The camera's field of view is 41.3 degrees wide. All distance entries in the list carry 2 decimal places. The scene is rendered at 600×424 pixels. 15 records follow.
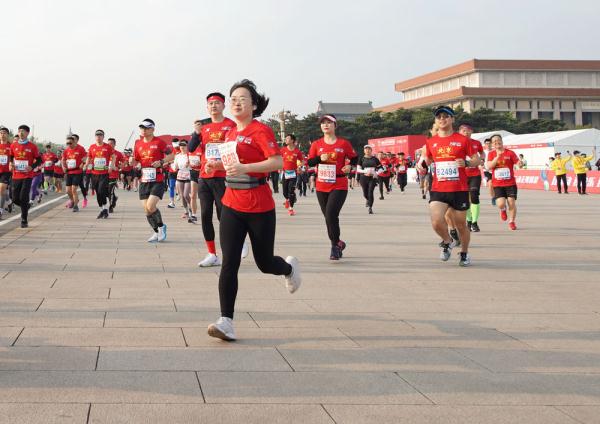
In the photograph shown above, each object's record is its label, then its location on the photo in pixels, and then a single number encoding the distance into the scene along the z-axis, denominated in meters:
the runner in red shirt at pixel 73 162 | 19.34
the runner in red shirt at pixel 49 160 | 26.35
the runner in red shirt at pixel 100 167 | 17.58
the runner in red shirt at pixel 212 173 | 9.30
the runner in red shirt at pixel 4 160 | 14.71
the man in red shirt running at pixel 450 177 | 9.20
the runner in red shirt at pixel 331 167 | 10.07
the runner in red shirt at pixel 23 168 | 14.19
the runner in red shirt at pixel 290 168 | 19.38
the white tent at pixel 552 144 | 42.33
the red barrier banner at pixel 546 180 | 31.99
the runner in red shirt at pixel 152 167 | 11.84
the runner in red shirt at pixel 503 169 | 14.12
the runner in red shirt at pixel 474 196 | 13.68
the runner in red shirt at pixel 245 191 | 5.30
